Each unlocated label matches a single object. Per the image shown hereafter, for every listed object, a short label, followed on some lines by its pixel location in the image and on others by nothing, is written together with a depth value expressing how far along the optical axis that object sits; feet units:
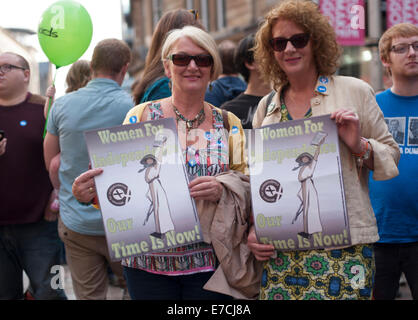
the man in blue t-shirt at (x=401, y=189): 10.09
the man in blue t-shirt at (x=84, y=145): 11.07
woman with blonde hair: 7.38
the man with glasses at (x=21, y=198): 12.32
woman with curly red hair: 7.13
